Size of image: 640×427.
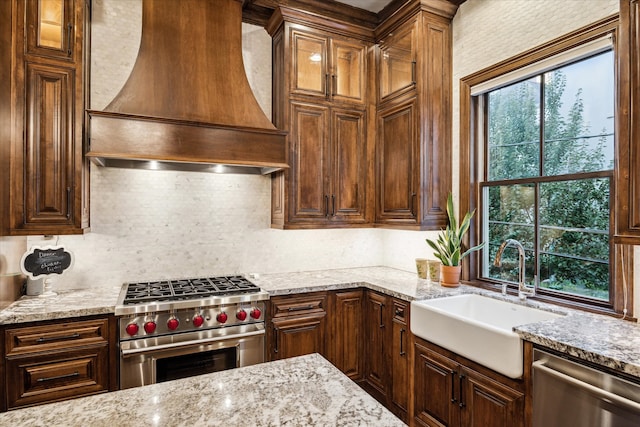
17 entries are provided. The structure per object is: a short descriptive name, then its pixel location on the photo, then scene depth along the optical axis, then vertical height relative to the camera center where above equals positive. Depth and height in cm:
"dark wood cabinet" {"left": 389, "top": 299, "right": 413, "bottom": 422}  249 -106
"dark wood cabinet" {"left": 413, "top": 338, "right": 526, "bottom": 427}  177 -99
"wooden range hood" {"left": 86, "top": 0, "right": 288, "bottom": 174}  238 +75
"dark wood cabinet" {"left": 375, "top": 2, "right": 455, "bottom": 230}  284 +75
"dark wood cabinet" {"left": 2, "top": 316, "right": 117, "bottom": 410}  200 -85
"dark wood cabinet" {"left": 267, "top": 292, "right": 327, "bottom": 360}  263 -84
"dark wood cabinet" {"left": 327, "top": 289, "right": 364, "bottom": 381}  285 -97
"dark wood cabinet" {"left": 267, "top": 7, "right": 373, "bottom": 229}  302 +80
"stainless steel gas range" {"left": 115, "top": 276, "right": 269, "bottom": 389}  221 -77
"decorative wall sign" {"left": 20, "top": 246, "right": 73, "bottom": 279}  235 -33
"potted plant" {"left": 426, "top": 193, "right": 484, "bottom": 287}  271 -29
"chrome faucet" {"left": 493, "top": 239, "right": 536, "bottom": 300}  229 -43
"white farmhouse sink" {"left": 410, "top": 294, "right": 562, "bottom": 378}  176 -66
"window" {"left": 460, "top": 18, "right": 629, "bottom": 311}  211 +30
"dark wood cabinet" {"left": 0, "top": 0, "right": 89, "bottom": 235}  220 +58
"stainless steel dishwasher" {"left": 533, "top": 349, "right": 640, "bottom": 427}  136 -74
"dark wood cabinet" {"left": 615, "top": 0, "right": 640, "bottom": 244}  159 +38
